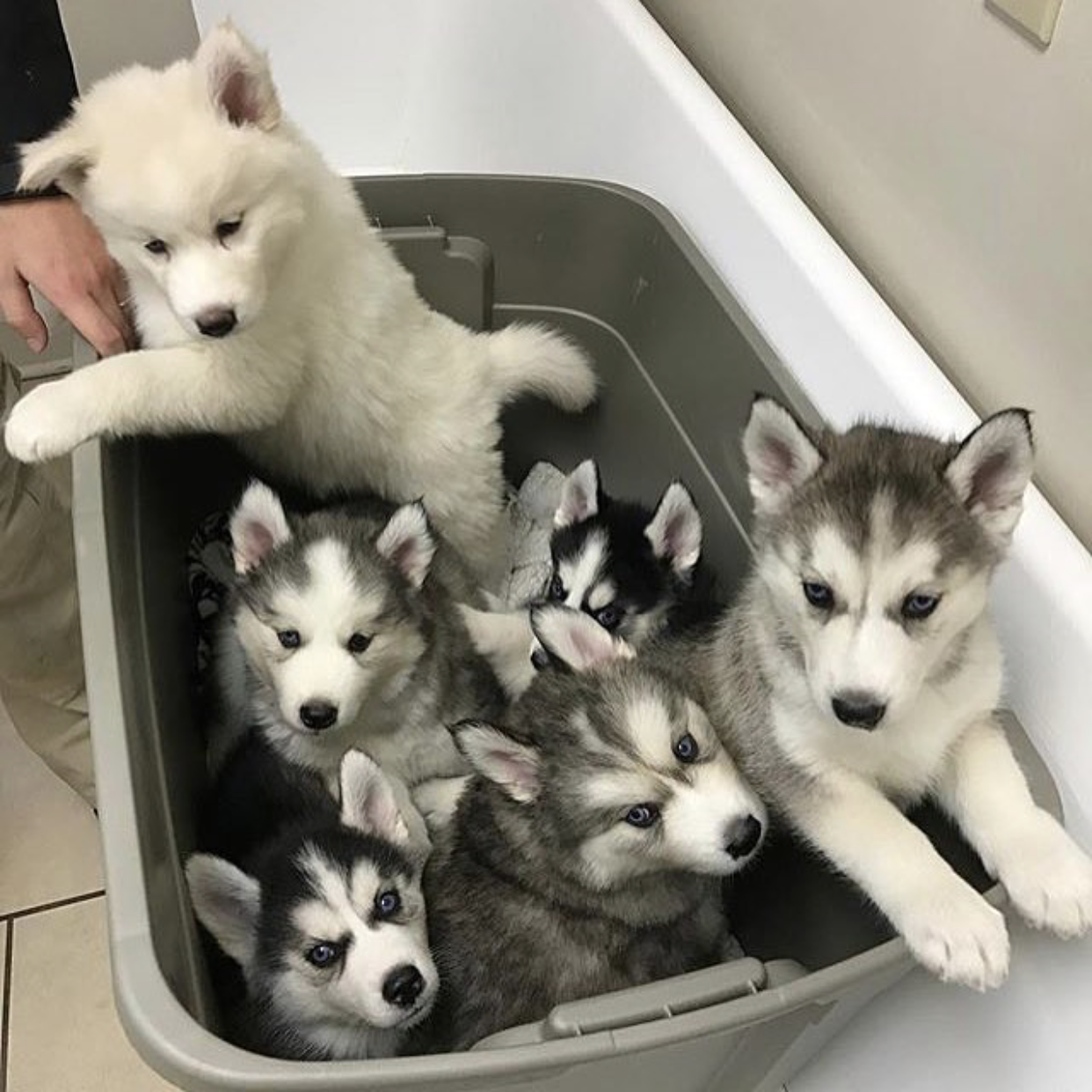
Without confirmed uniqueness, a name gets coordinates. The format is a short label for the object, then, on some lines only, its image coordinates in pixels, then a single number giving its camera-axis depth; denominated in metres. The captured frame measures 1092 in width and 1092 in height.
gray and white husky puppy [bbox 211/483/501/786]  1.50
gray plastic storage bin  1.04
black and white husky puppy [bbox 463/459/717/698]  1.64
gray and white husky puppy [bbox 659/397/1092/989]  1.11
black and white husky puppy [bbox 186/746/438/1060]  1.30
